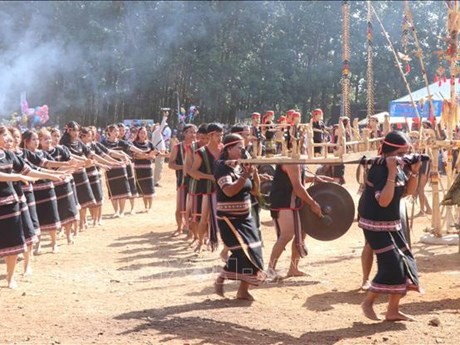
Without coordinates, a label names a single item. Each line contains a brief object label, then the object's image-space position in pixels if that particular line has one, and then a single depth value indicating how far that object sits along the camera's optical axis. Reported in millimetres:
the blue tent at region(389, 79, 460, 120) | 19688
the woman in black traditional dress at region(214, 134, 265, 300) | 7383
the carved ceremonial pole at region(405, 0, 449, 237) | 10312
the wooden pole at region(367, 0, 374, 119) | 9012
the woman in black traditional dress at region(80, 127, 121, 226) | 13000
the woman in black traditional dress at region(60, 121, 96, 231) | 12023
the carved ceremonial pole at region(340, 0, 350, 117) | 8430
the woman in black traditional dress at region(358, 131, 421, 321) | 6418
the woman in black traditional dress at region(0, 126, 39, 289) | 8266
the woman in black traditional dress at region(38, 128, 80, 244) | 10797
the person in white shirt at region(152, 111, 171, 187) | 21344
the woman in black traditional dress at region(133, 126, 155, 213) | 15102
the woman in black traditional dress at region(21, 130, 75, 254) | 9922
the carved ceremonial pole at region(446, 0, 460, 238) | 10070
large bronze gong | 8156
